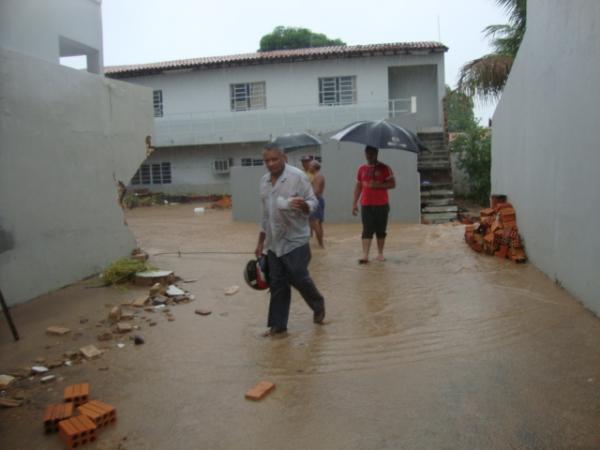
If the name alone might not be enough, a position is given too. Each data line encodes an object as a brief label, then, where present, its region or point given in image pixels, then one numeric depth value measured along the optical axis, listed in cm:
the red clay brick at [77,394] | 378
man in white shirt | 494
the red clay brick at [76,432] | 327
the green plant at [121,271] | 701
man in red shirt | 806
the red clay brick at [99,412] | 347
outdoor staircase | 1446
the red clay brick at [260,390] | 378
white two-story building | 2294
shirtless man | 940
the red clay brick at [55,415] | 349
